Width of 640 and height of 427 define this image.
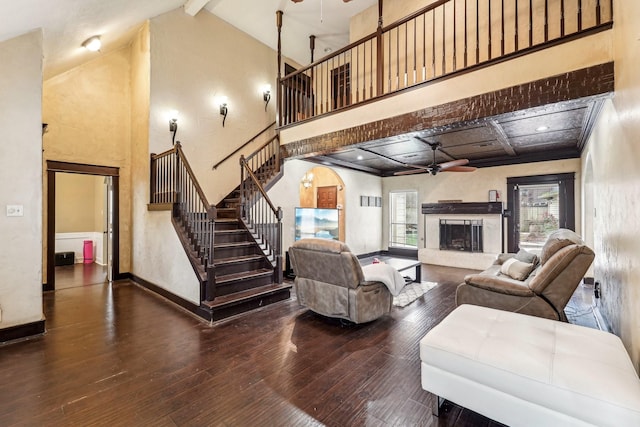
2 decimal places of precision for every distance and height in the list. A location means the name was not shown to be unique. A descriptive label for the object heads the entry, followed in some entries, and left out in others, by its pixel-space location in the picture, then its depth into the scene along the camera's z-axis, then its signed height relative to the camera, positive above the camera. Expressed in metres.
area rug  4.33 -1.37
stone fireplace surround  6.82 -0.53
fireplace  7.12 -0.59
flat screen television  6.54 -0.26
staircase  3.74 -0.44
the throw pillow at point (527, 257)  3.95 -0.66
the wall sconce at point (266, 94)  6.93 +2.90
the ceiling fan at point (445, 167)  4.78 +0.80
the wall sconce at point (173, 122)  5.32 +1.71
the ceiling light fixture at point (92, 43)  4.19 +2.54
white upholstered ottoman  1.36 -0.86
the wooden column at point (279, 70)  5.80 +2.99
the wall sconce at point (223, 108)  6.07 +2.26
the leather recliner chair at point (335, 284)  3.30 -0.89
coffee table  5.02 -0.95
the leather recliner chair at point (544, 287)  2.65 -0.78
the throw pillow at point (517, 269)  3.68 -0.77
